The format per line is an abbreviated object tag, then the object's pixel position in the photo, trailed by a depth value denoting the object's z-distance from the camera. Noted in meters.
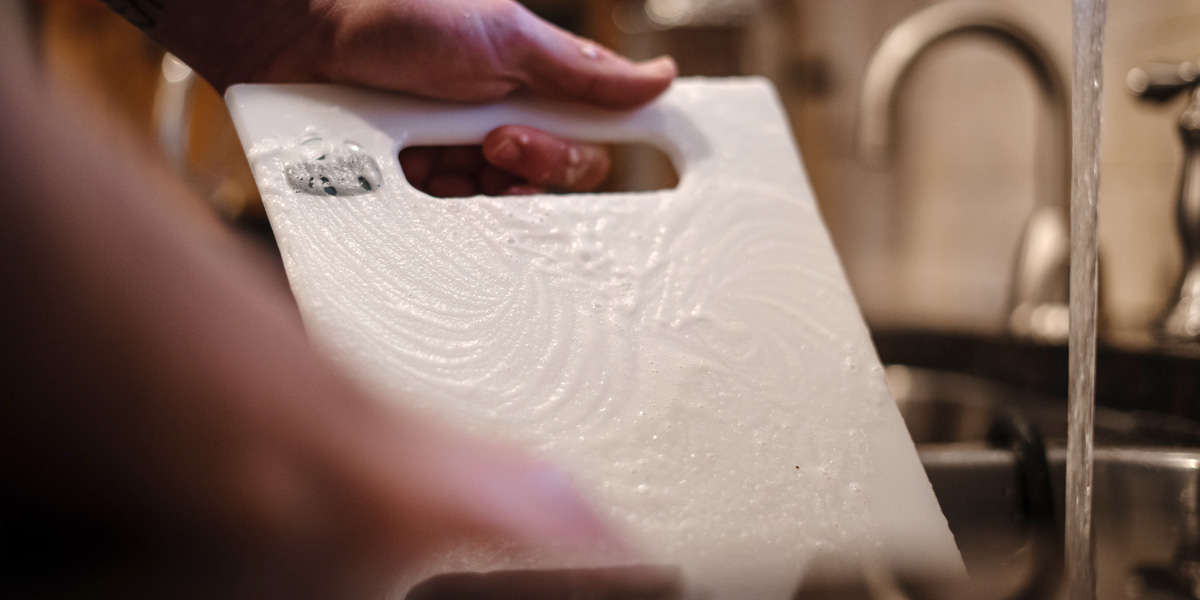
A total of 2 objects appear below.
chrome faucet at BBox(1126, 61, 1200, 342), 0.66
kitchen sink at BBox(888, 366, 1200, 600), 0.44
